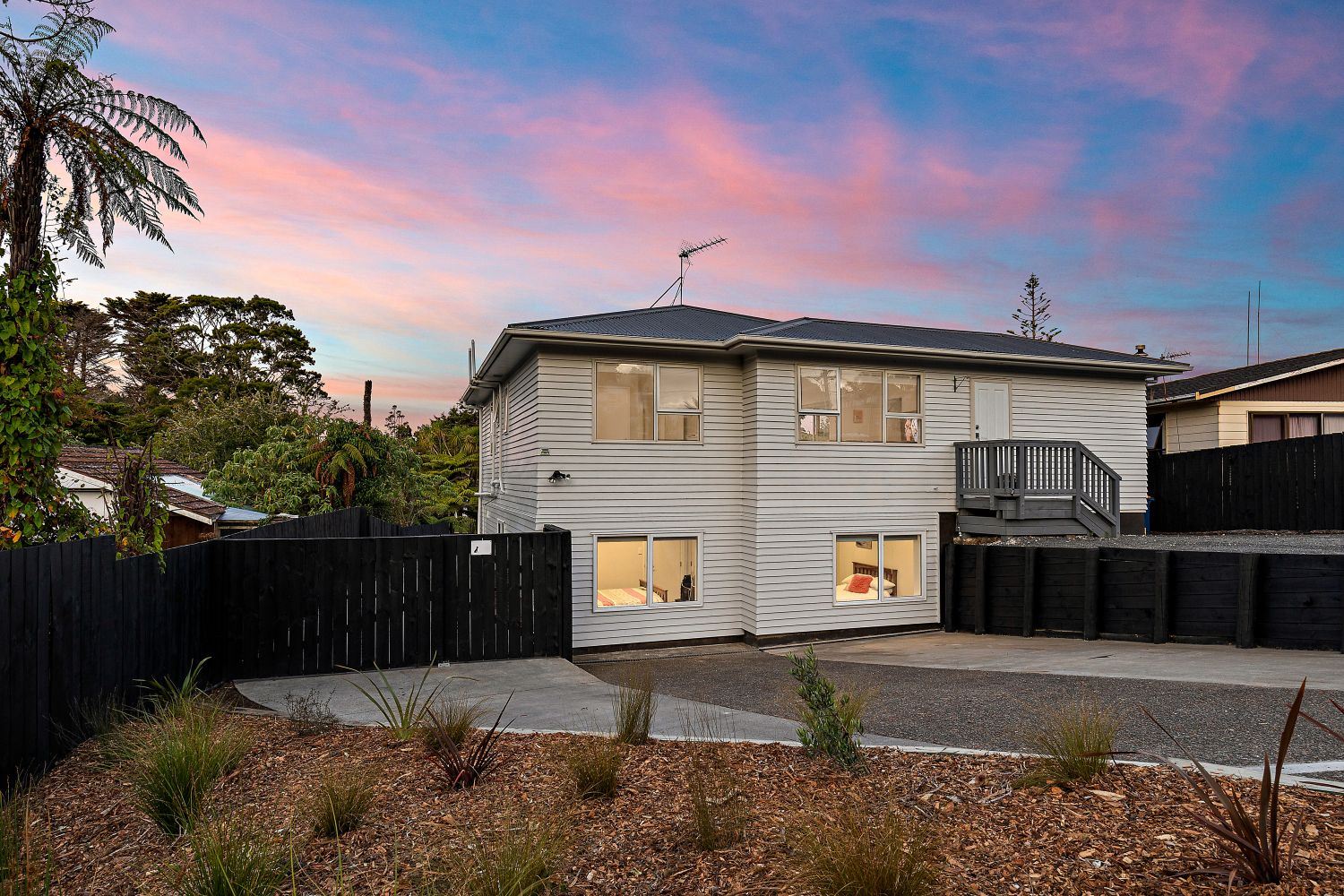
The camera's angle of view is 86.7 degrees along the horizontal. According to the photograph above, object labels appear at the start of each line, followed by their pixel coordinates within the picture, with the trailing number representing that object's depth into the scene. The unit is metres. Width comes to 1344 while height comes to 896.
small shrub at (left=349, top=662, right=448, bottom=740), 5.14
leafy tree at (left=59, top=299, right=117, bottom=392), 33.97
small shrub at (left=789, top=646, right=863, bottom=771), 4.59
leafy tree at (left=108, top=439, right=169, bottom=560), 6.95
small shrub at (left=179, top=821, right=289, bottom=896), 2.90
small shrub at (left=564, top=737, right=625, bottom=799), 4.17
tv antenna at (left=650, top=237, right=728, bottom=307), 16.64
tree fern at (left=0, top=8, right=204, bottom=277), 6.95
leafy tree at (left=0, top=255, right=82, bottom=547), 5.88
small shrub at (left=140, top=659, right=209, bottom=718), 4.98
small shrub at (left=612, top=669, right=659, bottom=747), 5.11
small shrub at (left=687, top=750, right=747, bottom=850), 3.51
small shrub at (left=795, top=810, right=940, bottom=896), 2.80
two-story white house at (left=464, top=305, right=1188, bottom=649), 12.41
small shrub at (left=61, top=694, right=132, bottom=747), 5.22
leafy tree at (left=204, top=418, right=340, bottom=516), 19.95
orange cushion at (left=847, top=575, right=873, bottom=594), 13.66
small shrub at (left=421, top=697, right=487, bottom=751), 4.58
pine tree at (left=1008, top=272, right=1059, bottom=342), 43.00
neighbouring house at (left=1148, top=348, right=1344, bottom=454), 17.81
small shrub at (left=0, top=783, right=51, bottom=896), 2.79
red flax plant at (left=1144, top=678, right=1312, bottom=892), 2.80
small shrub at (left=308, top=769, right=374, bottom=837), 3.71
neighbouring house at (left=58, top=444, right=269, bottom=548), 13.31
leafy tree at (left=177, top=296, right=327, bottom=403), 41.22
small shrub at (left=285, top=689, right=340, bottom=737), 5.59
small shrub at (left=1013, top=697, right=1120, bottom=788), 4.07
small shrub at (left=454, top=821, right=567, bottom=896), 2.86
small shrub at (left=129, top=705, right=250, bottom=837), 3.87
